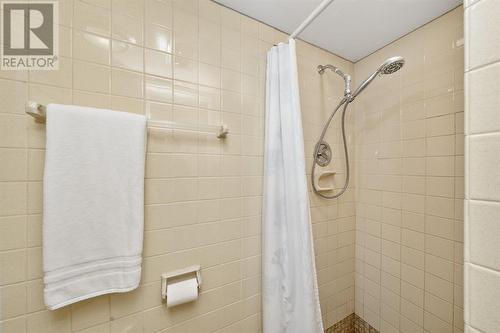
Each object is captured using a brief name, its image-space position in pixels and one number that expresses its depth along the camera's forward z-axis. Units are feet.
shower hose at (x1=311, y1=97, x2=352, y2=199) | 4.14
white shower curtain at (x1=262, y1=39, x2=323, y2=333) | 3.01
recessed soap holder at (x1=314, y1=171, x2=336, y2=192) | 4.32
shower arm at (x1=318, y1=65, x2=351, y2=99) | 3.85
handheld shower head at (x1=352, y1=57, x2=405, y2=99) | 3.14
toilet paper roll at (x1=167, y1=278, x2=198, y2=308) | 2.72
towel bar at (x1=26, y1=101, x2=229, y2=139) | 1.97
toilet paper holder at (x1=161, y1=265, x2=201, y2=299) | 2.77
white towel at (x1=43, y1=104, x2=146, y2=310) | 2.11
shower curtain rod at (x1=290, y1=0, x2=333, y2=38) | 2.68
